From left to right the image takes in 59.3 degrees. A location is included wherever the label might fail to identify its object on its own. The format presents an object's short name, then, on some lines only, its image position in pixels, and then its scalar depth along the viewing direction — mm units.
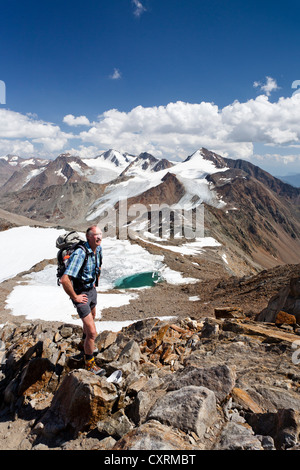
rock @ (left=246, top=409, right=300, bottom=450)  3447
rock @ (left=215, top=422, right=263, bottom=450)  3336
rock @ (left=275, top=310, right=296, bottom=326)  8773
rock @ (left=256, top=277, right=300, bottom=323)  9508
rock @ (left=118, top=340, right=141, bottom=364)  6492
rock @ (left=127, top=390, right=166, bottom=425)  4320
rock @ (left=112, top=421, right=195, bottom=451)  3350
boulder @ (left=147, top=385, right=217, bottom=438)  3705
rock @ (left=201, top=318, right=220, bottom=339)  8727
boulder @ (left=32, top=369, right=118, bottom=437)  4469
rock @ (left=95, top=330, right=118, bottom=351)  8188
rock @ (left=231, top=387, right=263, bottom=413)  4211
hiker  5438
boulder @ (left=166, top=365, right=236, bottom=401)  4473
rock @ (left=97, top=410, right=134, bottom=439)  4141
